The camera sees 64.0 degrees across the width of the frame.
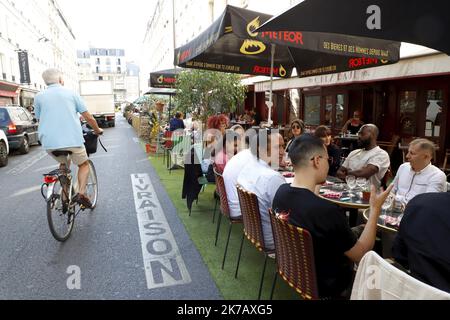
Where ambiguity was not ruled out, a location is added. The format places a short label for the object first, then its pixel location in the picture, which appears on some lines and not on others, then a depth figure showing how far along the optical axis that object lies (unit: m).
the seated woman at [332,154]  5.48
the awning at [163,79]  13.46
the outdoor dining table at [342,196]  3.40
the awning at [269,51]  4.10
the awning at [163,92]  15.12
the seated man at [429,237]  1.81
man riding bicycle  4.48
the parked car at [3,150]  10.34
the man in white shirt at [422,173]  3.77
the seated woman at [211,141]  5.91
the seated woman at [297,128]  6.68
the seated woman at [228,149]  5.25
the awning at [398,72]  6.60
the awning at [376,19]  2.47
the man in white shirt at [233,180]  4.01
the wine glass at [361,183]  3.94
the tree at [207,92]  11.15
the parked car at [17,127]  12.02
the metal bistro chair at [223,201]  3.92
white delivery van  28.72
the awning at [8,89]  27.19
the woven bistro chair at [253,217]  3.08
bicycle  4.40
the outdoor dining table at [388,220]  2.83
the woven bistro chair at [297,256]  2.18
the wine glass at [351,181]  3.86
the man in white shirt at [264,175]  3.24
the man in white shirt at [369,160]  4.78
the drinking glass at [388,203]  3.25
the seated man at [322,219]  2.22
